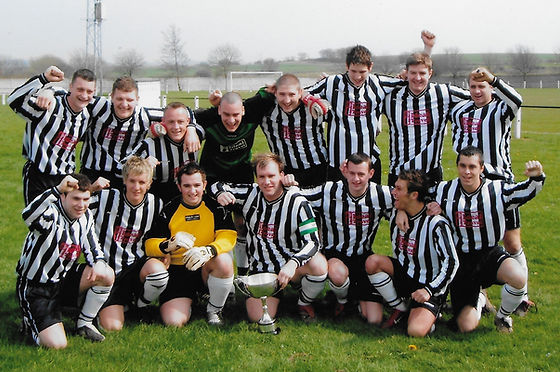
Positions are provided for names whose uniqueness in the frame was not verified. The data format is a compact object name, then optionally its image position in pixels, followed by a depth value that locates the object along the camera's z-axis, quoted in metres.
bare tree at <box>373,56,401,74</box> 41.53
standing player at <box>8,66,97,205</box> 5.11
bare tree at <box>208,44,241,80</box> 57.03
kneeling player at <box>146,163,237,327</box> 4.72
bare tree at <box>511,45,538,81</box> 60.12
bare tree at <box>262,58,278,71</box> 56.39
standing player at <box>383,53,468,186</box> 5.37
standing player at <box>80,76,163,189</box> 5.34
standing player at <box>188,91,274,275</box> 5.40
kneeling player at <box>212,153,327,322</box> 4.82
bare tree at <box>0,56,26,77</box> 44.91
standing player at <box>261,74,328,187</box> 5.53
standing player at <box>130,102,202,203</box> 5.18
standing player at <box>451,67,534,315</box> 5.17
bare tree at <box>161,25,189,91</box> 53.87
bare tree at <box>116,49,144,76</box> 47.62
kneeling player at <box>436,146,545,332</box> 4.67
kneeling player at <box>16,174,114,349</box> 4.32
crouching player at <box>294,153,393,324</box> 4.89
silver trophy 4.57
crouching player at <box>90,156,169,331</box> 4.76
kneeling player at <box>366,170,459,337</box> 4.62
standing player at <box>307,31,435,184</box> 5.46
